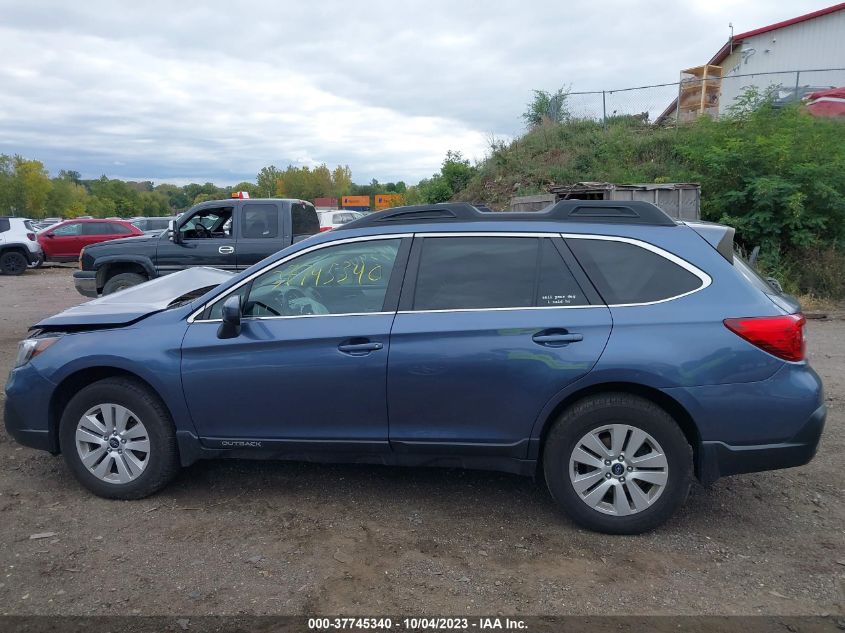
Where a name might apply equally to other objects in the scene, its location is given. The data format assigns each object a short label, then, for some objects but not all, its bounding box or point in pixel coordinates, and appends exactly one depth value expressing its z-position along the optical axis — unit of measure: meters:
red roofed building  21.28
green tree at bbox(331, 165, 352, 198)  92.94
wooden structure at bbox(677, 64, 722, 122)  20.66
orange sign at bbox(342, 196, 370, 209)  68.96
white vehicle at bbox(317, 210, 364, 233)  22.70
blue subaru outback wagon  3.76
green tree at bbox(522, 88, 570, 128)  23.00
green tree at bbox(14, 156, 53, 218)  61.81
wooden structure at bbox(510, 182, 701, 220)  13.10
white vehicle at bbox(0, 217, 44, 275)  19.92
